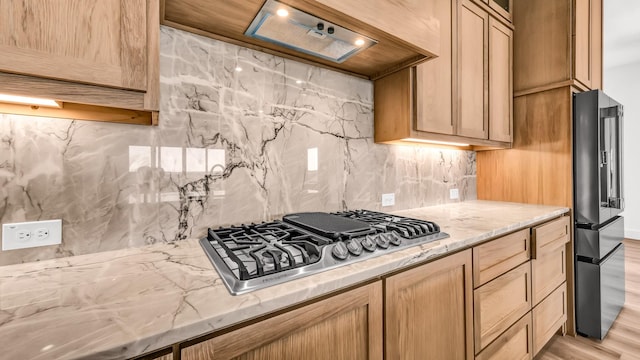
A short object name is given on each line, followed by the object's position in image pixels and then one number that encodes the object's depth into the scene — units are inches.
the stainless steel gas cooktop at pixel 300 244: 27.8
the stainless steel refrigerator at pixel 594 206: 74.2
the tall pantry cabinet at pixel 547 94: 77.5
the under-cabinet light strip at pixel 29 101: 29.7
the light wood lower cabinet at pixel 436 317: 25.7
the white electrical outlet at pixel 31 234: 33.1
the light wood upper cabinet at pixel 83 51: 23.5
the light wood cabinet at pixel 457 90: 61.2
